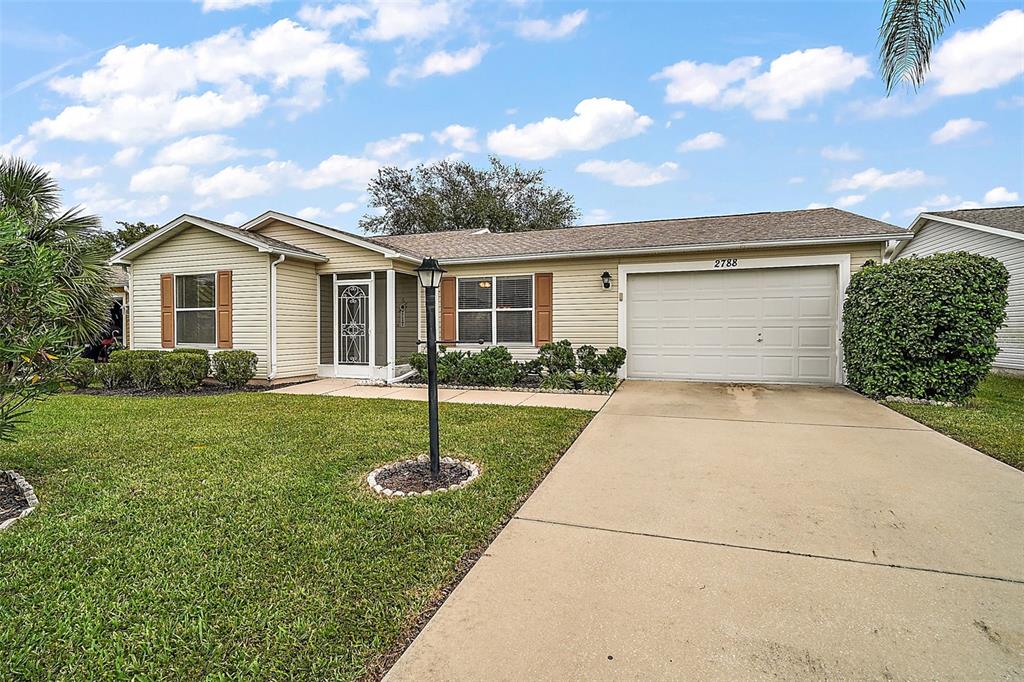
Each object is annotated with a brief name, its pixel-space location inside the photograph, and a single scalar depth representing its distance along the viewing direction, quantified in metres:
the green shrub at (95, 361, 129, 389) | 9.11
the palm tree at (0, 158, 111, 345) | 6.94
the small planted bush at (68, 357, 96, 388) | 9.13
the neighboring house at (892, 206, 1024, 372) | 10.56
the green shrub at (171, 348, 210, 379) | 9.30
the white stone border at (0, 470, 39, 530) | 3.15
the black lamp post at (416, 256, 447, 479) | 3.95
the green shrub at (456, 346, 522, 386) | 9.25
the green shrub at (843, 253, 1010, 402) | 6.64
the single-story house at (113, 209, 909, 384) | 9.01
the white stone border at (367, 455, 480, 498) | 3.63
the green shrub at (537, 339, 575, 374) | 9.23
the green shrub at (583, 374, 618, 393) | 8.49
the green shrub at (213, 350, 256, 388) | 9.20
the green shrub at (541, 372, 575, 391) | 8.89
